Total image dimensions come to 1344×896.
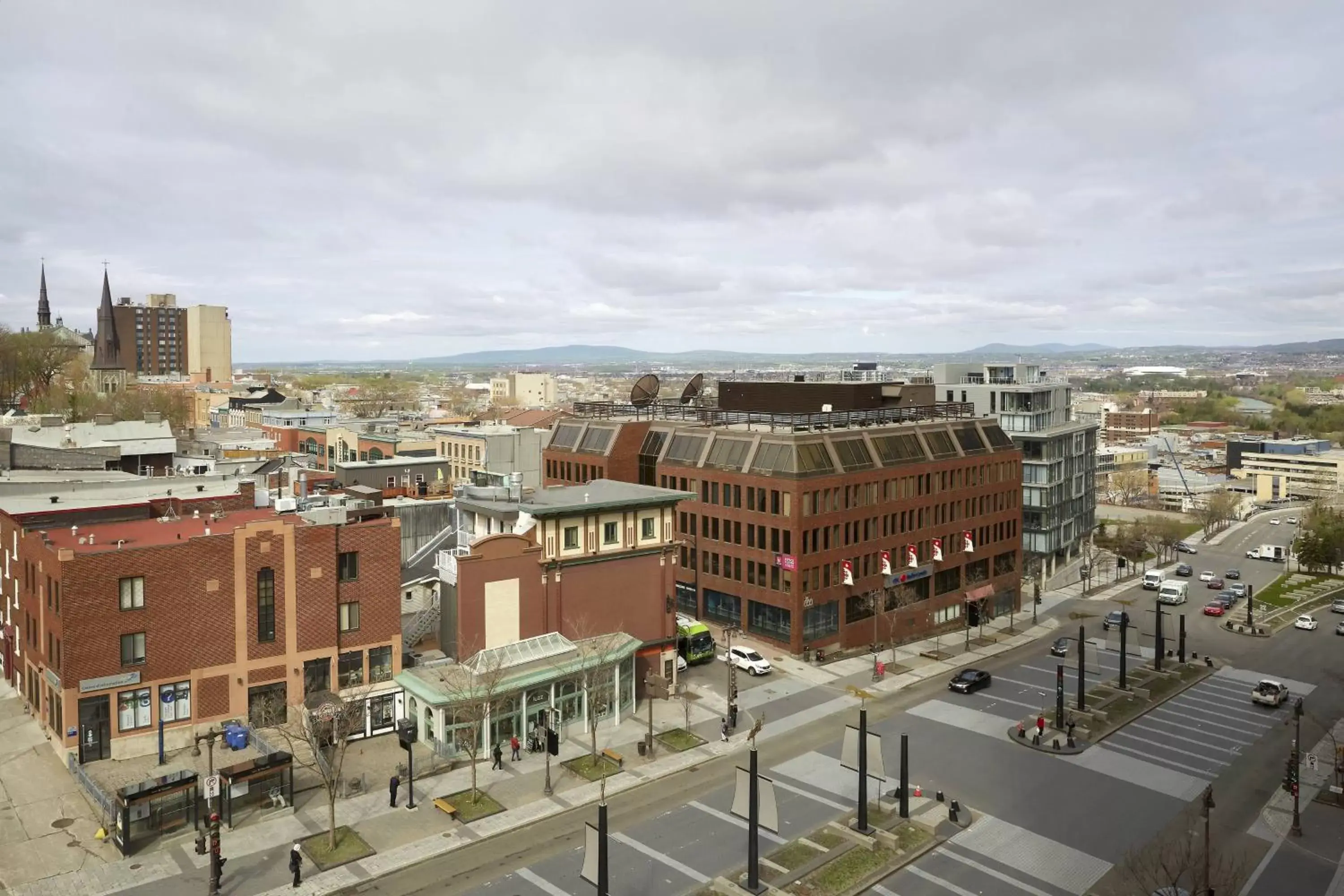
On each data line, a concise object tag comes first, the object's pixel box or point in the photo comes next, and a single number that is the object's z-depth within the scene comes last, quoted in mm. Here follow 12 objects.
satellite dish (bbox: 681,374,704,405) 100625
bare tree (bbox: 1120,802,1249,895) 33656
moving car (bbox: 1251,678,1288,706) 58594
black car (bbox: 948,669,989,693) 60219
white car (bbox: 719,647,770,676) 62656
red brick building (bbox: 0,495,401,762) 42406
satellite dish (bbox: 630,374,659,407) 93188
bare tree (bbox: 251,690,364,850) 40406
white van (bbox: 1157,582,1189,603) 92375
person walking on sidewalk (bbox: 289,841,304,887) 33844
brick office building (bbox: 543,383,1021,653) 68125
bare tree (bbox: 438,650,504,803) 44656
